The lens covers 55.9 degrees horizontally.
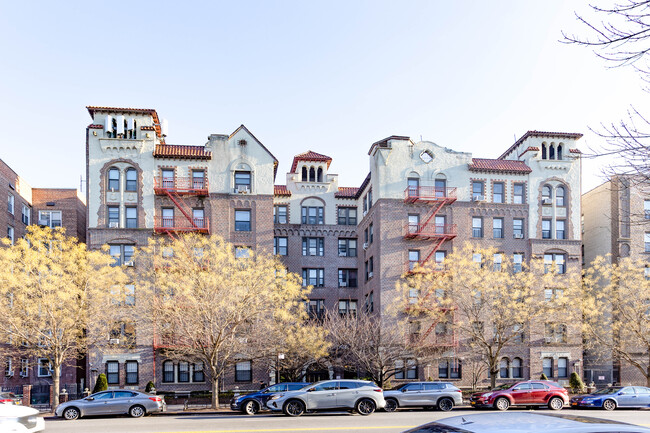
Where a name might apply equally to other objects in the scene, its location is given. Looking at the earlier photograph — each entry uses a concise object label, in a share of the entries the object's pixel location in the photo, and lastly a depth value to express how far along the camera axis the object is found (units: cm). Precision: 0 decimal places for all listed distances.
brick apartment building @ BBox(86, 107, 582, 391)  4259
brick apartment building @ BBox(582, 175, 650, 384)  4744
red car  2883
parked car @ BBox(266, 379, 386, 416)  2469
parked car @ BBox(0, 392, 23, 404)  2530
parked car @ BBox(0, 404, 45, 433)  1324
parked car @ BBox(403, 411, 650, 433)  527
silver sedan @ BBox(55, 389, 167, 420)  2564
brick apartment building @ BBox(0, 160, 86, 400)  4469
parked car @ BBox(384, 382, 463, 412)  2795
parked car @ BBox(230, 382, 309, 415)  2709
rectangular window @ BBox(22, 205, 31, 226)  4812
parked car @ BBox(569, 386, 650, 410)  2888
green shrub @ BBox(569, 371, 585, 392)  4217
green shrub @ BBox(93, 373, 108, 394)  3681
